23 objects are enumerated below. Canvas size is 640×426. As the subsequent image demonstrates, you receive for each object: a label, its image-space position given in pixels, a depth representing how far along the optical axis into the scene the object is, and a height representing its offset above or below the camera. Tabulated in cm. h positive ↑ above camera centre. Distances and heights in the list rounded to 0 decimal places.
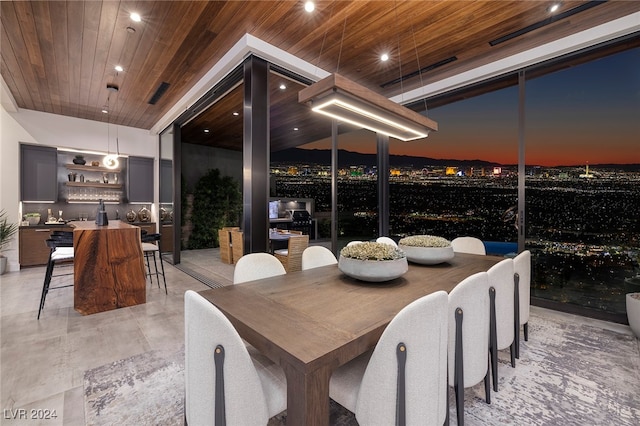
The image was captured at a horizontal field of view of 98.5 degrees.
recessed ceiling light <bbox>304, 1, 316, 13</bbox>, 254 +190
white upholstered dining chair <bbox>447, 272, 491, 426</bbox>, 140 -66
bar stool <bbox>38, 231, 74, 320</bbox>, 310 -50
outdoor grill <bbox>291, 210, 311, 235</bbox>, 777 -33
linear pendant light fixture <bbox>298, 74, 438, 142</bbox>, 170 +72
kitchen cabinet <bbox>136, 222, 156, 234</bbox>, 649 -37
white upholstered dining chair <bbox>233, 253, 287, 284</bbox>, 193 -42
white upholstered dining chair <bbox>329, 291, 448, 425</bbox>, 98 -59
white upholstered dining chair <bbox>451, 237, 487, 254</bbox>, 327 -44
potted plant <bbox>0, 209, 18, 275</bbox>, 479 -37
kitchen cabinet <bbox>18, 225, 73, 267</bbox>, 515 -64
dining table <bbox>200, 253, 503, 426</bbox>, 91 -48
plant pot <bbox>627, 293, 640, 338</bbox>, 252 -98
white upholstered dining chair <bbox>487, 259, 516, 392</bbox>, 170 -64
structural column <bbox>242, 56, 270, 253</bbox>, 319 +65
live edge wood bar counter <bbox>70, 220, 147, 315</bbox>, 315 -70
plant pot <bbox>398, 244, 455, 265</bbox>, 230 -39
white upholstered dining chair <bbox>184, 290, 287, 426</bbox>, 96 -59
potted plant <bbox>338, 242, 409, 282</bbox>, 170 -34
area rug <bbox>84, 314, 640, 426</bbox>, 159 -121
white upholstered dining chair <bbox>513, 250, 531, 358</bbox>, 208 -62
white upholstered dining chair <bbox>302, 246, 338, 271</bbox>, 239 -43
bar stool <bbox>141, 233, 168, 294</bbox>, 393 -44
